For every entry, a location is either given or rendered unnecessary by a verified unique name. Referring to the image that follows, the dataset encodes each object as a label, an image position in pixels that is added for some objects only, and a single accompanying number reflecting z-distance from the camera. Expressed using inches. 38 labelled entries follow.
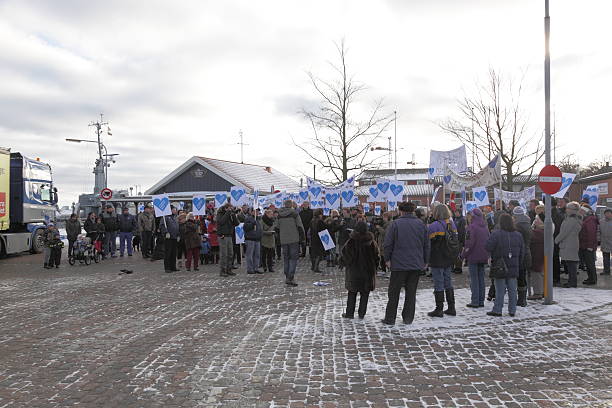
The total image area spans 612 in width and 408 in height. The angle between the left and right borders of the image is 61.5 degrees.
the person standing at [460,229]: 545.2
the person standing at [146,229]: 751.1
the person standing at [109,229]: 761.7
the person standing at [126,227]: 780.6
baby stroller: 710.5
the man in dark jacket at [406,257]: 307.9
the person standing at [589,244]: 452.8
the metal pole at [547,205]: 363.3
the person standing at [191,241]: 595.5
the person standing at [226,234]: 544.7
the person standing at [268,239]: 562.3
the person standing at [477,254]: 348.8
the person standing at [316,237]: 587.5
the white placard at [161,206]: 622.5
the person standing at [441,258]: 329.1
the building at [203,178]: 1606.8
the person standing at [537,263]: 387.2
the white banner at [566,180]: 636.7
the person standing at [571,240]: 428.5
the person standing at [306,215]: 680.4
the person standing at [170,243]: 585.4
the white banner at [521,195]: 870.9
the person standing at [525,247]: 356.8
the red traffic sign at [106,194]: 1027.3
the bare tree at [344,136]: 895.1
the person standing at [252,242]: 545.0
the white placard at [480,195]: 681.0
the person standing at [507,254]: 323.9
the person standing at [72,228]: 705.6
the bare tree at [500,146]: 922.1
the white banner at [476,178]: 656.4
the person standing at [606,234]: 499.5
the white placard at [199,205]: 705.0
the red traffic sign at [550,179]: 362.3
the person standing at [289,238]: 474.7
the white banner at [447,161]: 775.7
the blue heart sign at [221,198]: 688.4
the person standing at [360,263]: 323.0
